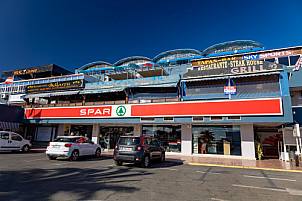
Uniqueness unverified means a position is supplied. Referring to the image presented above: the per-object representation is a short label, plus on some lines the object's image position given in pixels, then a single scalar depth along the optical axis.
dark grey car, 9.90
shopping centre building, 15.41
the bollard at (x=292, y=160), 12.03
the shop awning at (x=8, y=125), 21.38
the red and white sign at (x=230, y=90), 16.58
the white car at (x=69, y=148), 11.64
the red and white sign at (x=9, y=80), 25.50
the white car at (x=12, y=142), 15.22
